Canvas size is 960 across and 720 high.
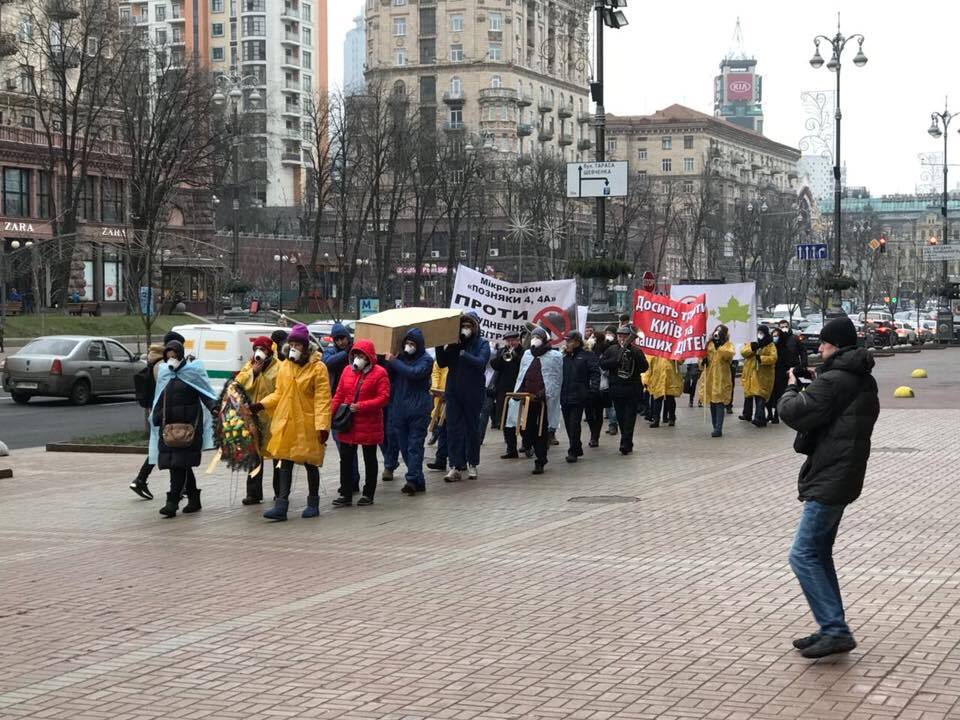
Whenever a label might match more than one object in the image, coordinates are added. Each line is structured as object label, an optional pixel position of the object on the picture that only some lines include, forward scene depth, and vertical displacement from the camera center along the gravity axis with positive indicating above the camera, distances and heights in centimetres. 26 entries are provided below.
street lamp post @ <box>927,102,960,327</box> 6656 +608
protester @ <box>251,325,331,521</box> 1365 -125
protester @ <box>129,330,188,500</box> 1497 -117
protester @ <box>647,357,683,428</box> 2370 -173
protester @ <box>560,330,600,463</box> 1858 -138
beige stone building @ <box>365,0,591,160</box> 12694 +1771
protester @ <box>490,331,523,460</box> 1967 -117
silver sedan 3106 -196
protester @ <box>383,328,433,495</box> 1505 -127
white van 2633 -131
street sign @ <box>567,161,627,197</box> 2711 +163
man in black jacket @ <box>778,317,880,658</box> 780 -95
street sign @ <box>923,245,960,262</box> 6462 +71
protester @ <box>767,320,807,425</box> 2430 -135
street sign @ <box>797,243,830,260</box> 4391 +55
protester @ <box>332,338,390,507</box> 1431 -118
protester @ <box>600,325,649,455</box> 1980 -138
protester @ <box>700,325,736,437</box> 2225 -155
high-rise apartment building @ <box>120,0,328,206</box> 14112 +2123
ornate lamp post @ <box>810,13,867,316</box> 4781 +633
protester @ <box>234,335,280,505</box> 1449 -96
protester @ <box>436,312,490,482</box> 1650 -123
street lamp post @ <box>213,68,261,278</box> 6251 +902
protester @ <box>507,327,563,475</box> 1744 -133
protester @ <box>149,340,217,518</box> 1390 -131
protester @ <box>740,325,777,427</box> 2372 -158
